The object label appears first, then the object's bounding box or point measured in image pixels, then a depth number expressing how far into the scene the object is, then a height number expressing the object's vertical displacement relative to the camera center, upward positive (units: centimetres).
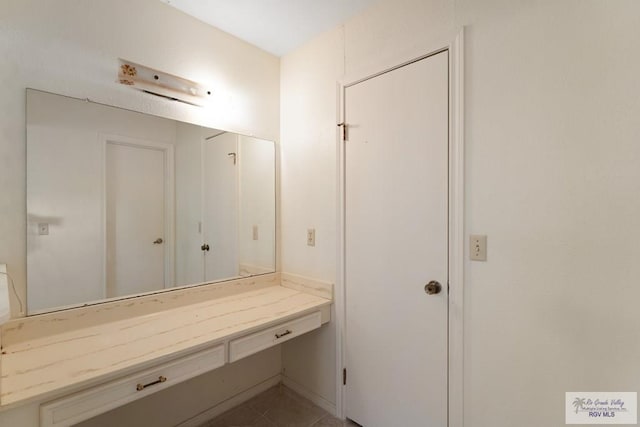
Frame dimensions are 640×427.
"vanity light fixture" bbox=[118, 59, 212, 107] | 156 +74
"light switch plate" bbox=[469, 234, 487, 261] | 129 -16
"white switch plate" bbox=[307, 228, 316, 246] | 204 -18
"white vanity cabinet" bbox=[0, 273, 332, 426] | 100 -59
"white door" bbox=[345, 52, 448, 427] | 144 -19
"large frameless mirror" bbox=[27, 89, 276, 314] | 133 +4
